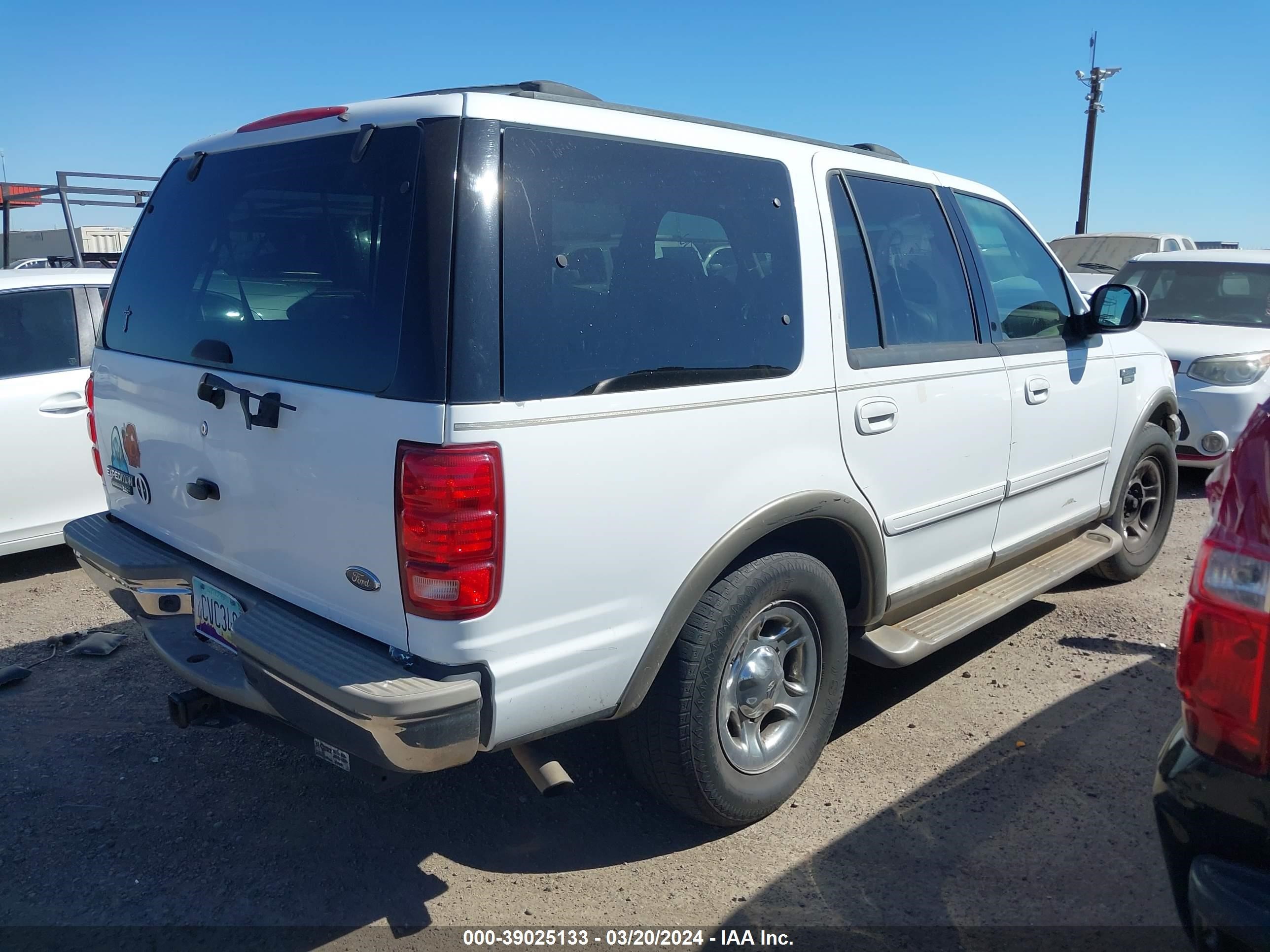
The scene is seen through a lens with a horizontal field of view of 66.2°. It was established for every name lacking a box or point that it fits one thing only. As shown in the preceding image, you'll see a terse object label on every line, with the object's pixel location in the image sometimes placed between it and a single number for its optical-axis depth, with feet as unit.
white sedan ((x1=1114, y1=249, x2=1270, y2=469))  23.70
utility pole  88.63
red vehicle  5.72
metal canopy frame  30.25
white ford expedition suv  7.46
